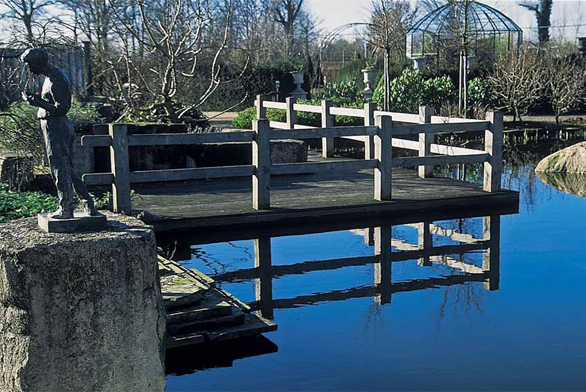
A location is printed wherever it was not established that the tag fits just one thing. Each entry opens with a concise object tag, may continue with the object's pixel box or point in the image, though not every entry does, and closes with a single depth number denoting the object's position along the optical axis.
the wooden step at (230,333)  6.60
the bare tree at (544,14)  49.59
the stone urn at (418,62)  29.38
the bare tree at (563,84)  26.62
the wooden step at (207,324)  6.75
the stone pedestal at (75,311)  4.63
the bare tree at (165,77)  16.11
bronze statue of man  5.03
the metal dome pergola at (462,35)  25.20
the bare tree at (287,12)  52.44
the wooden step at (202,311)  6.81
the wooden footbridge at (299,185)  10.91
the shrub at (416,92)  25.34
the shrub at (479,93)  26.70
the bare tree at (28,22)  10.25
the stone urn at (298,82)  29.50
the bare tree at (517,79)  25.95
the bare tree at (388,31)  24.42
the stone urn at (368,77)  29.67
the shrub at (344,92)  26.33
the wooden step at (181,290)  6.98
